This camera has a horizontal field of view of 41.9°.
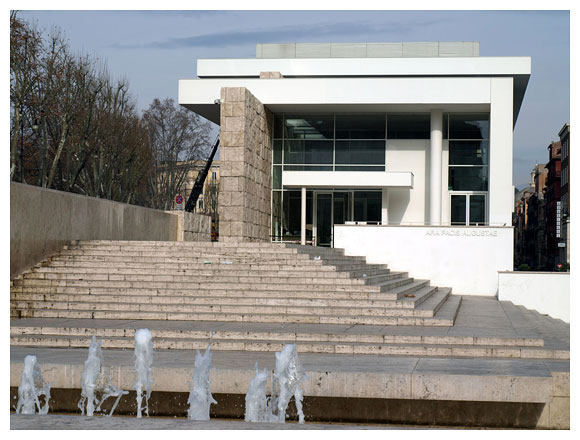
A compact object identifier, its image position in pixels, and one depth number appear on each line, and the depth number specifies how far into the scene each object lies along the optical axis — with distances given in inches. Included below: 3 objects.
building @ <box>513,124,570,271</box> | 3147.1
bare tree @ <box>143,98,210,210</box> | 2117.4
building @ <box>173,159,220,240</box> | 2902.8
